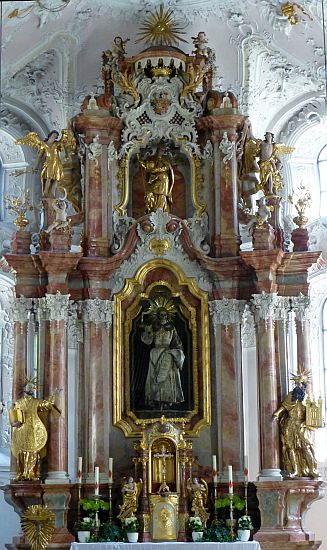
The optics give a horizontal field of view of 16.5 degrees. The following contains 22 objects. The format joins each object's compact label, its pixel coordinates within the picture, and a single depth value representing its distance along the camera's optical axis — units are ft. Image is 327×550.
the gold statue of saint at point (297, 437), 63.77
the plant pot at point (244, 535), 61.41
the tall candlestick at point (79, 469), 63.46
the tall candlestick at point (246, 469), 63.36
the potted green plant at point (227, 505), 63.10
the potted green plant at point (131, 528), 61.72
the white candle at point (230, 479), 62.34
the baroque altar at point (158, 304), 63.77
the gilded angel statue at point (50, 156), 68.49
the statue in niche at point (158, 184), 68.85
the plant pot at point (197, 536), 61.67
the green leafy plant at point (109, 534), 61.77
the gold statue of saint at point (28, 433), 63.36
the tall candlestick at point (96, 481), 63.00
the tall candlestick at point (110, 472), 63.41
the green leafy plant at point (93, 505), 62.80
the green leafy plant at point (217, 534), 61.31
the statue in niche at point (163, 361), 66.03
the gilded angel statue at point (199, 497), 63.00
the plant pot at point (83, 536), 61.67
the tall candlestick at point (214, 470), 63.41
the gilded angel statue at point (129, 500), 62.85
